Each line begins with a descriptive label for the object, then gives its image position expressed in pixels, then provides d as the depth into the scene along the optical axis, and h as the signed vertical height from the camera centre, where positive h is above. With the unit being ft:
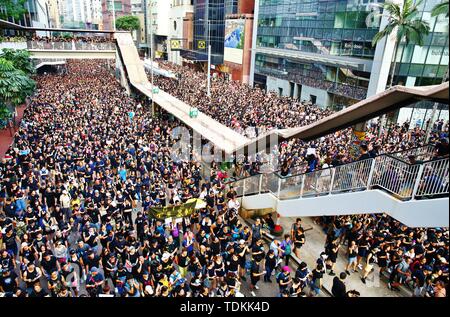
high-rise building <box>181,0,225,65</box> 174.29 +3.54
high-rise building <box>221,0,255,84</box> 147.74 -1.22
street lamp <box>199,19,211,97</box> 181.57 -0.10
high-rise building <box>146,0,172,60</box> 251.60 +9.22
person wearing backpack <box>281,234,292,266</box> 30.40 -18.56
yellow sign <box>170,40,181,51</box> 155.47 -5.07
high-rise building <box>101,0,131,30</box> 402.52 +27.00
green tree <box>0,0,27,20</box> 95.61 +5.42
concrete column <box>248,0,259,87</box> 139.74 -2.44
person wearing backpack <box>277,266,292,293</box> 25.27 -17.87
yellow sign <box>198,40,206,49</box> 136.06 -3.62
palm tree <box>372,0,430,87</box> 66.80 +3.90
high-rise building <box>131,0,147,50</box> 311.56 +7.71
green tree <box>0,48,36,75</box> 72.01 -6.85
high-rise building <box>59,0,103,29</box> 541.01 +26.19
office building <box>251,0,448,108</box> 81.71 -3.12
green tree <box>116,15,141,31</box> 306.55 +8.25
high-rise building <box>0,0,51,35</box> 138.05 +5.35
